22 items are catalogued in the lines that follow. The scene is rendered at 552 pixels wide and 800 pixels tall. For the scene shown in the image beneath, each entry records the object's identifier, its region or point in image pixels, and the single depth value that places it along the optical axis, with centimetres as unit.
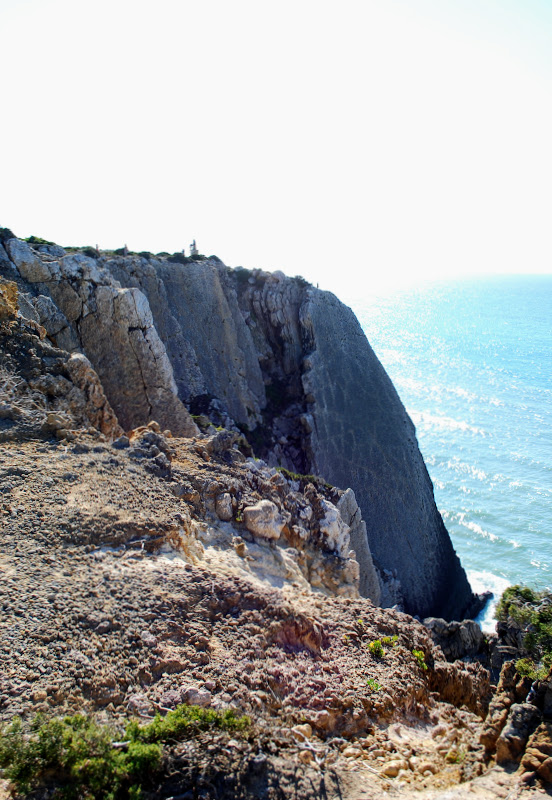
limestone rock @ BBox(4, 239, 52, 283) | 2389
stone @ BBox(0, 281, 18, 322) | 1836
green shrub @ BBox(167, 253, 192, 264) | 3641
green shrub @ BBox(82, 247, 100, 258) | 3038
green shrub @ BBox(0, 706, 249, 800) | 680
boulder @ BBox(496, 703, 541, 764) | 813
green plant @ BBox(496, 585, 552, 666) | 1171
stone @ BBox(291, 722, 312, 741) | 873
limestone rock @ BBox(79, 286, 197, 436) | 2484
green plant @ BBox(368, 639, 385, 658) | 1154
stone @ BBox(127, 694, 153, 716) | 832
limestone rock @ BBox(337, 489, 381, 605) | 2772
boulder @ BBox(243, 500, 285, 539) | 1510
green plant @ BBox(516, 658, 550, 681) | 946
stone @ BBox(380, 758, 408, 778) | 820
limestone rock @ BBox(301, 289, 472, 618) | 3572
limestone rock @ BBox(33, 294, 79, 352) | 2291
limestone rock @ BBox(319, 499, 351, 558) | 1811
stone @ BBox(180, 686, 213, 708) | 864
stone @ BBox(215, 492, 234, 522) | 1507
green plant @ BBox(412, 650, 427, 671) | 1195
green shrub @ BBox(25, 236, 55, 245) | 2749
